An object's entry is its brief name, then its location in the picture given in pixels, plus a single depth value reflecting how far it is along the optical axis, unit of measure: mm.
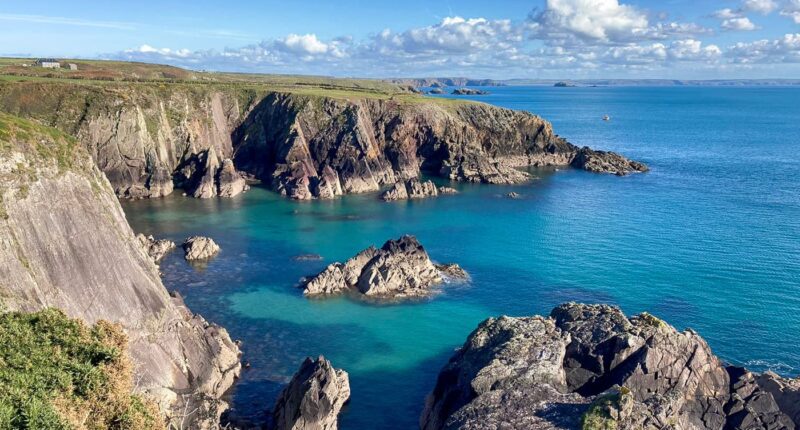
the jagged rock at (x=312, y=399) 41438
